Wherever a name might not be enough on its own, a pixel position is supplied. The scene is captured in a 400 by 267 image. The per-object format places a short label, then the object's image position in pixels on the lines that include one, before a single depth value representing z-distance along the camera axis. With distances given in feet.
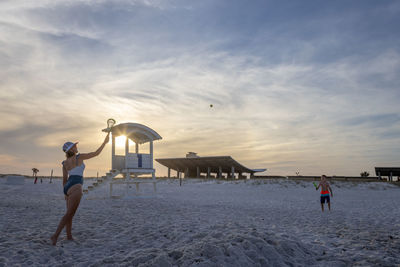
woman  19.86
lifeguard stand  61.82
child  44.55
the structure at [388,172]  121.97
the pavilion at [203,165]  132.46
